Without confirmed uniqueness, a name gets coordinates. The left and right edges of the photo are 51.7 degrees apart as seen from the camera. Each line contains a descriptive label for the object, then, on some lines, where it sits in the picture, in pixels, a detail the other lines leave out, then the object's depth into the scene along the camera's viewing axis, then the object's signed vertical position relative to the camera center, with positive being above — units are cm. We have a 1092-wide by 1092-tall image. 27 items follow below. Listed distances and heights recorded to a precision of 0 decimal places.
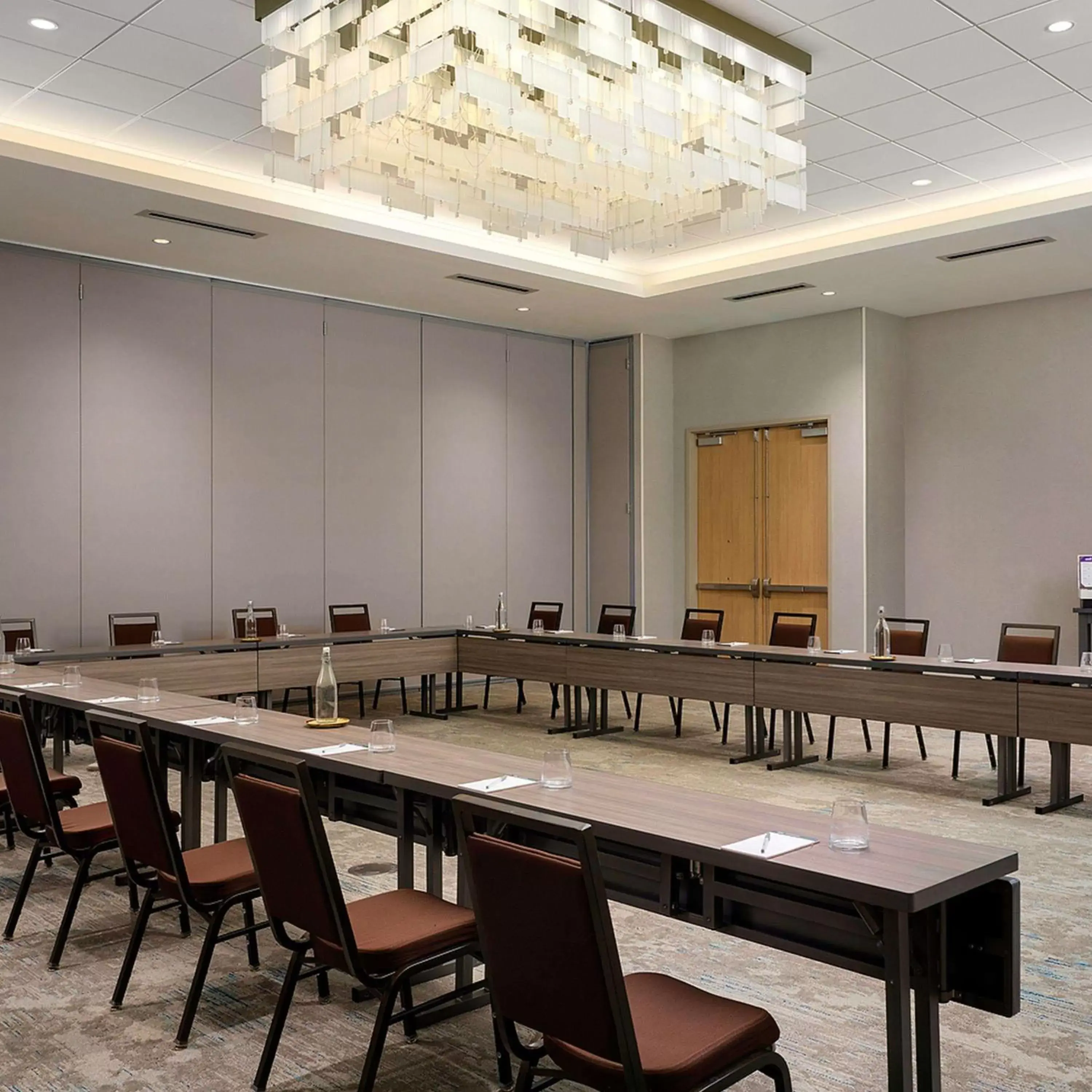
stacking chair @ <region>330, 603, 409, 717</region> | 884 -50
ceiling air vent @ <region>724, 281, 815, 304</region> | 924 +222
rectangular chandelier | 444 +196
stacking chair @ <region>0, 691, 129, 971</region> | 359 -86
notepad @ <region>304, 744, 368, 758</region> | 346 -59
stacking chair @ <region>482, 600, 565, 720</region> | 880 -52
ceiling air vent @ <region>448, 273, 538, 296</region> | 889 +223
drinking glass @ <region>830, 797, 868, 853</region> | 231 -56
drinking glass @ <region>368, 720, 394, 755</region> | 348 -55
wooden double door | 1048 +31
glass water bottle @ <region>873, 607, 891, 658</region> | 625 -46
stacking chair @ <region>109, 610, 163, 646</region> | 792 -48
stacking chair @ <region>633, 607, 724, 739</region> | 803 -56
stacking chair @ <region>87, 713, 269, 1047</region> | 300 -84
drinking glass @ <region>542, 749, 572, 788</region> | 295 -56
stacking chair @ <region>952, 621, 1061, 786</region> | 641 -55
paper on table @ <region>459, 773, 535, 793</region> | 294 -60
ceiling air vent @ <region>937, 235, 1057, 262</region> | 785 +219
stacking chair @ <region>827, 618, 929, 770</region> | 707 -58
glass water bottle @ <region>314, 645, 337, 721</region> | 401 -48
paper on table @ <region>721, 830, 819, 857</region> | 228 -60
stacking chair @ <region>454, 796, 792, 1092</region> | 190 -78
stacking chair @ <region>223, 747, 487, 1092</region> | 244 -85
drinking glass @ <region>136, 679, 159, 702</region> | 467 -54
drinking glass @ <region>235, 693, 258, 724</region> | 415 -56
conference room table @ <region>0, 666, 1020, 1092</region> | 206 -67
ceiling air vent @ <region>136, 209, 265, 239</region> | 720 +221
